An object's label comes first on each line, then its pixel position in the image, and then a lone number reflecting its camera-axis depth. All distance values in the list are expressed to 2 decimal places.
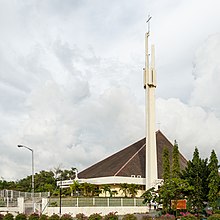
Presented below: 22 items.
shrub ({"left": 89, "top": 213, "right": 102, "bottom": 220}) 26.12
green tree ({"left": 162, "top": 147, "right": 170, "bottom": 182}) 43.78
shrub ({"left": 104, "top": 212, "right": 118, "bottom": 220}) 26.09
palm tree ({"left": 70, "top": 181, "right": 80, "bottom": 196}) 47.97
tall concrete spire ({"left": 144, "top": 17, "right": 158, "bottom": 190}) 47.44
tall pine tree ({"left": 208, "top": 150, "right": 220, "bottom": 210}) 31.45
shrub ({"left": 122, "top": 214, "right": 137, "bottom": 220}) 24.95
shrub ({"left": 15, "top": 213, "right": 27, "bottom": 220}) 29.60
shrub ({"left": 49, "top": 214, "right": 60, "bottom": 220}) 27.47
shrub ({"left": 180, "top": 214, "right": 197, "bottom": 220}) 23.56
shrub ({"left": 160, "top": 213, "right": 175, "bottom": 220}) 25.00
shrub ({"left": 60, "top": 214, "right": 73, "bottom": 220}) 27.39
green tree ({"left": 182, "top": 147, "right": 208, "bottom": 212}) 30.97
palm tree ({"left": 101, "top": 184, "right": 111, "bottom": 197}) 49.52
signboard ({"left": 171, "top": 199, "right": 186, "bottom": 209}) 26.28
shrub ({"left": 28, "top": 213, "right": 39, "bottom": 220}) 29.05
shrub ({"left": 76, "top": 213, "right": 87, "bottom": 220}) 27.32
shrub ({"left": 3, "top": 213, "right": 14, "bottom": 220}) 29.76
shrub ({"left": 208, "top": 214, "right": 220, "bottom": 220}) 22.56
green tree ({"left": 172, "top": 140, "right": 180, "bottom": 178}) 42.75
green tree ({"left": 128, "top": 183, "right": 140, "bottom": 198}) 48.91
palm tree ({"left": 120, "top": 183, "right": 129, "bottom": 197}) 49.19
